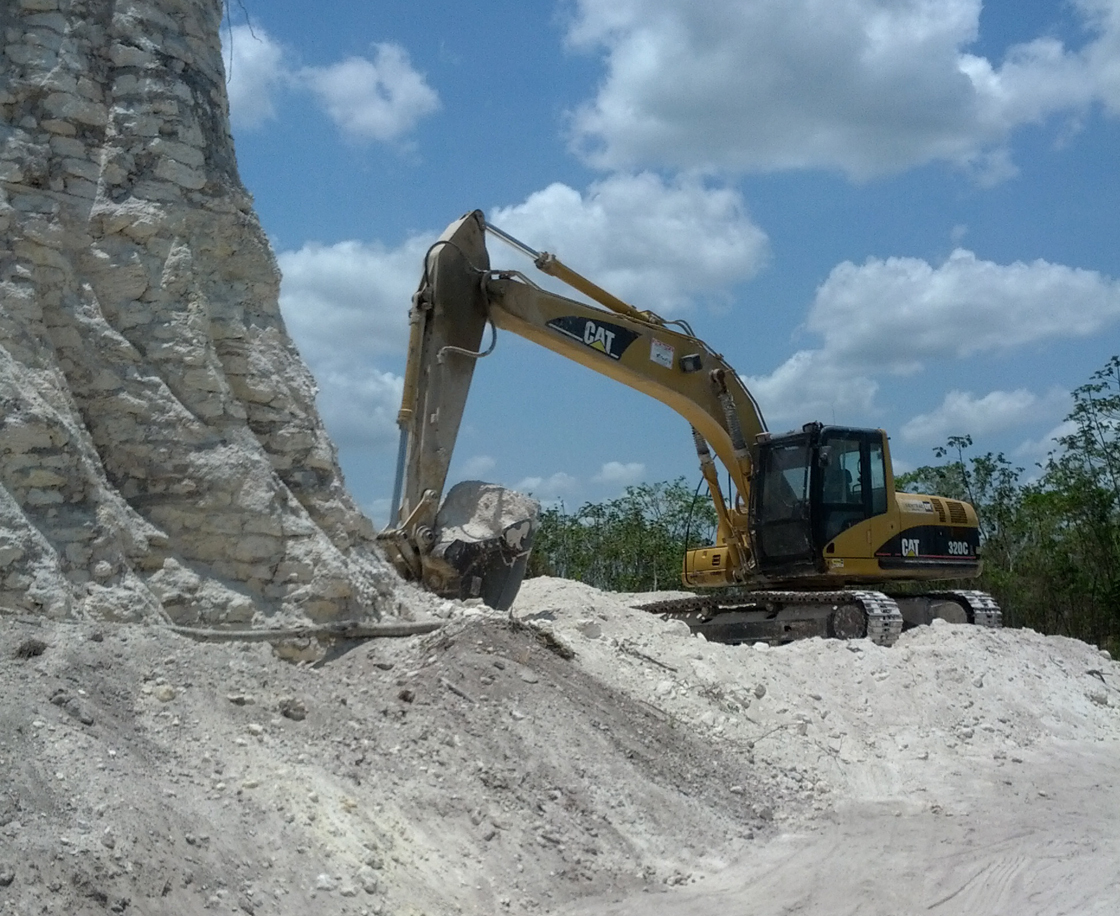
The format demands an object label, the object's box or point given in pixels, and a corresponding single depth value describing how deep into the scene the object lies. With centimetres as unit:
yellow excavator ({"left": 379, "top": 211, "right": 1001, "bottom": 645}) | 1270
